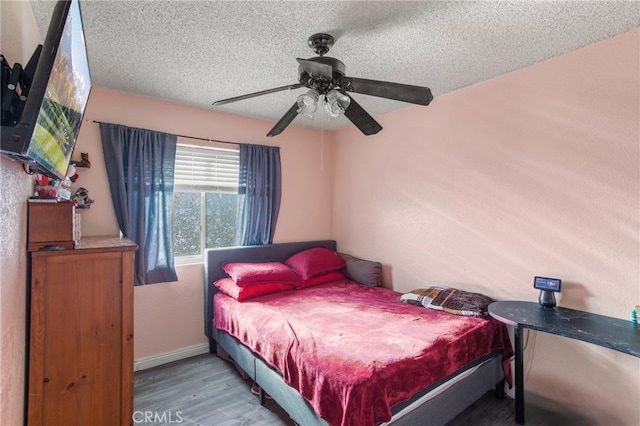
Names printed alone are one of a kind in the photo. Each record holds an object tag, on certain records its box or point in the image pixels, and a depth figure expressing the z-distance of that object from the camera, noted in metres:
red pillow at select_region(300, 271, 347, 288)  3.23
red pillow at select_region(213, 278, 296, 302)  2.72
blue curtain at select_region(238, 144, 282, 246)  3.41
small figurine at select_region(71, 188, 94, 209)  2.51
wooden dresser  1.52
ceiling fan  1.62
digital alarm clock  2.06
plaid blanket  2.31
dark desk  1.58
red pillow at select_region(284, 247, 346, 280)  3.28
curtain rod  3.07
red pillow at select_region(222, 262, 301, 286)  2.81
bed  1.49
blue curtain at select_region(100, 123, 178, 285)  2.68
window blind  3.10
